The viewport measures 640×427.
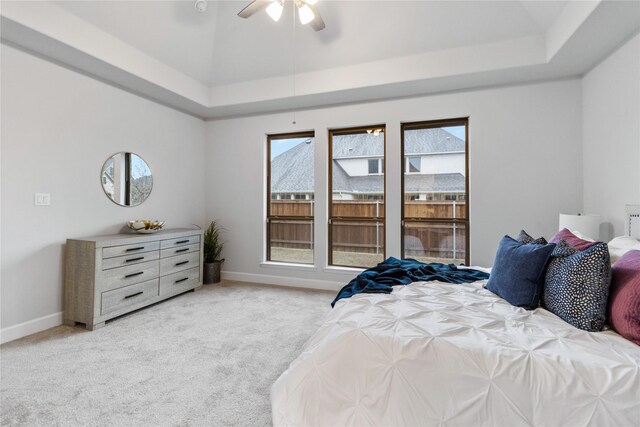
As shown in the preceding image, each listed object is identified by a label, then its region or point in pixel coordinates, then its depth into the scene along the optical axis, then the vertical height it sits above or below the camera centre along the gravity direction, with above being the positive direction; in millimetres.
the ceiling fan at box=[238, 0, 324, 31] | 2375 +1683
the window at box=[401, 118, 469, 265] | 3812 +330
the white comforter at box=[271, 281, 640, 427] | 1029 -600
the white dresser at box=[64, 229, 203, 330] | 2838 -617
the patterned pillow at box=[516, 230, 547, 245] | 1976 -163
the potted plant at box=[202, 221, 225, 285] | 4477 -619
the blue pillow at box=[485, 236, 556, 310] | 1697 -345
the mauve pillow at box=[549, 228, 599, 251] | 1844 -154
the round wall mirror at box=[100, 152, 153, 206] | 3475 +452
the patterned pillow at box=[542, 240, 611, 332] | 1404 -354
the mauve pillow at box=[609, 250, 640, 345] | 1285 -370
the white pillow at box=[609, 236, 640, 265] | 1730 -177
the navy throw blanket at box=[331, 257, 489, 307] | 2037 -460
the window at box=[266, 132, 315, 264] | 4473 +287
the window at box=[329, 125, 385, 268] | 4160 +285
